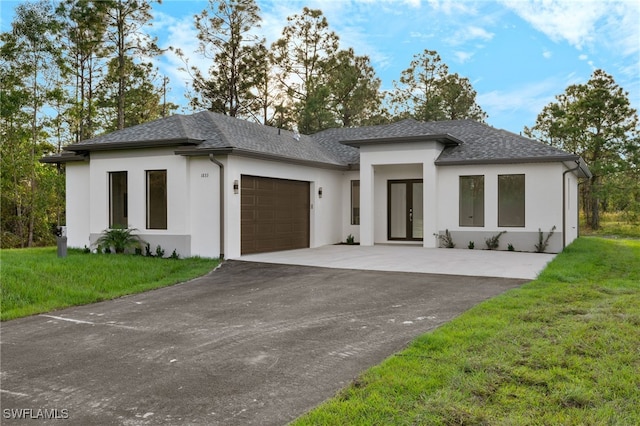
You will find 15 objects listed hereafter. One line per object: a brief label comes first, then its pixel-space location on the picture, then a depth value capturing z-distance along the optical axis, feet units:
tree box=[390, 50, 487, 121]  112.98
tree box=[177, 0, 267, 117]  103.09
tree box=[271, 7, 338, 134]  109.81
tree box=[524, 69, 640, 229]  87.10
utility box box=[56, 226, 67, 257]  42.70
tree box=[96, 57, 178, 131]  91.86
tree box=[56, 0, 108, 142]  82.43
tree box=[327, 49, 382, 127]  104.89
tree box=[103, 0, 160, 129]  84.23
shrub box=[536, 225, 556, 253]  48.66
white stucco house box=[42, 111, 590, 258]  43.93
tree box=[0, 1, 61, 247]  74.49
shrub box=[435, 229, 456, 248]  52.70
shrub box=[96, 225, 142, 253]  45.73
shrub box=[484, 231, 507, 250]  50.70
